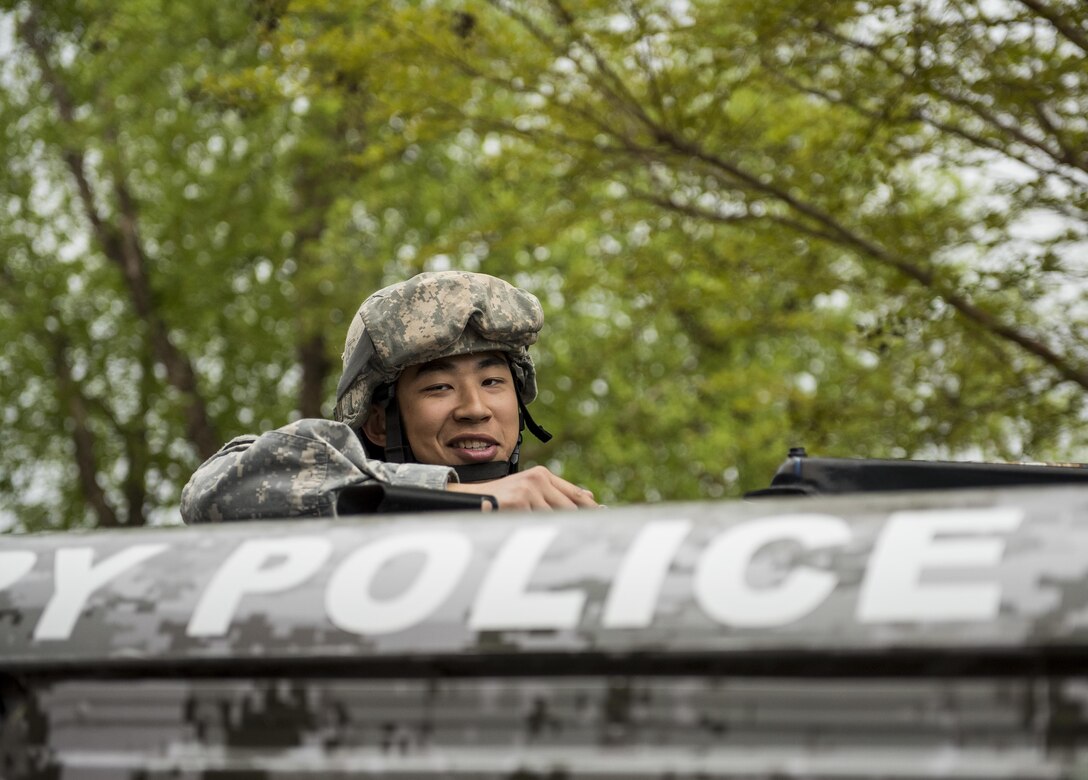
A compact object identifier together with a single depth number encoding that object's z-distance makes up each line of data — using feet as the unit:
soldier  18.82
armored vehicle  11.64
